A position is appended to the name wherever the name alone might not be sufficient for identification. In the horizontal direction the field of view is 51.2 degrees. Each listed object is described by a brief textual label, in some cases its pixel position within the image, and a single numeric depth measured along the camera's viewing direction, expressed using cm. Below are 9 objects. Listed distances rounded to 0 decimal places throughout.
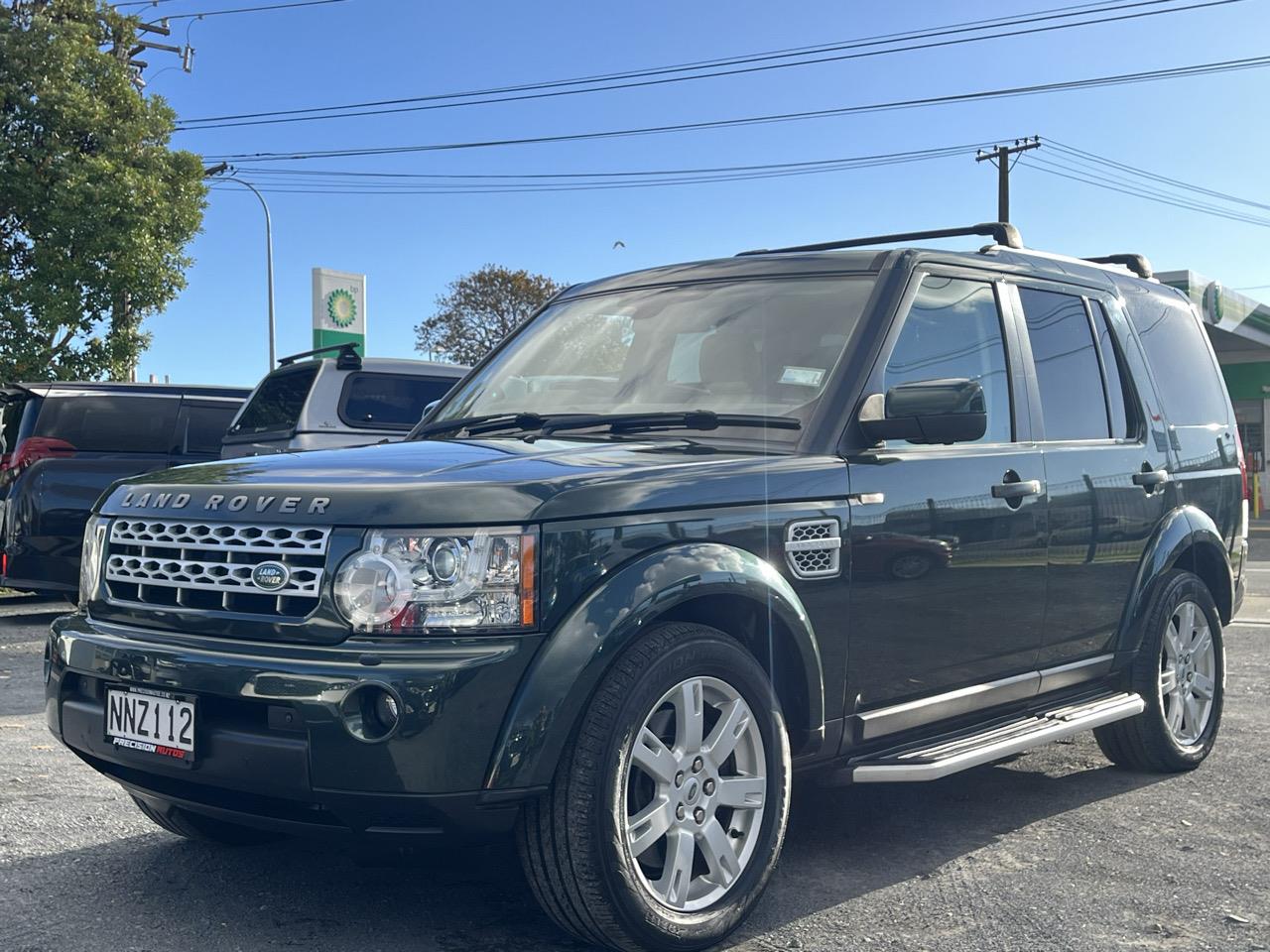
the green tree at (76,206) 2084
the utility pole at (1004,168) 3625
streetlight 3462
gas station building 2955
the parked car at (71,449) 1016
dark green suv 296
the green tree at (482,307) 5781
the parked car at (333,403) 943
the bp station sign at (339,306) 2420
